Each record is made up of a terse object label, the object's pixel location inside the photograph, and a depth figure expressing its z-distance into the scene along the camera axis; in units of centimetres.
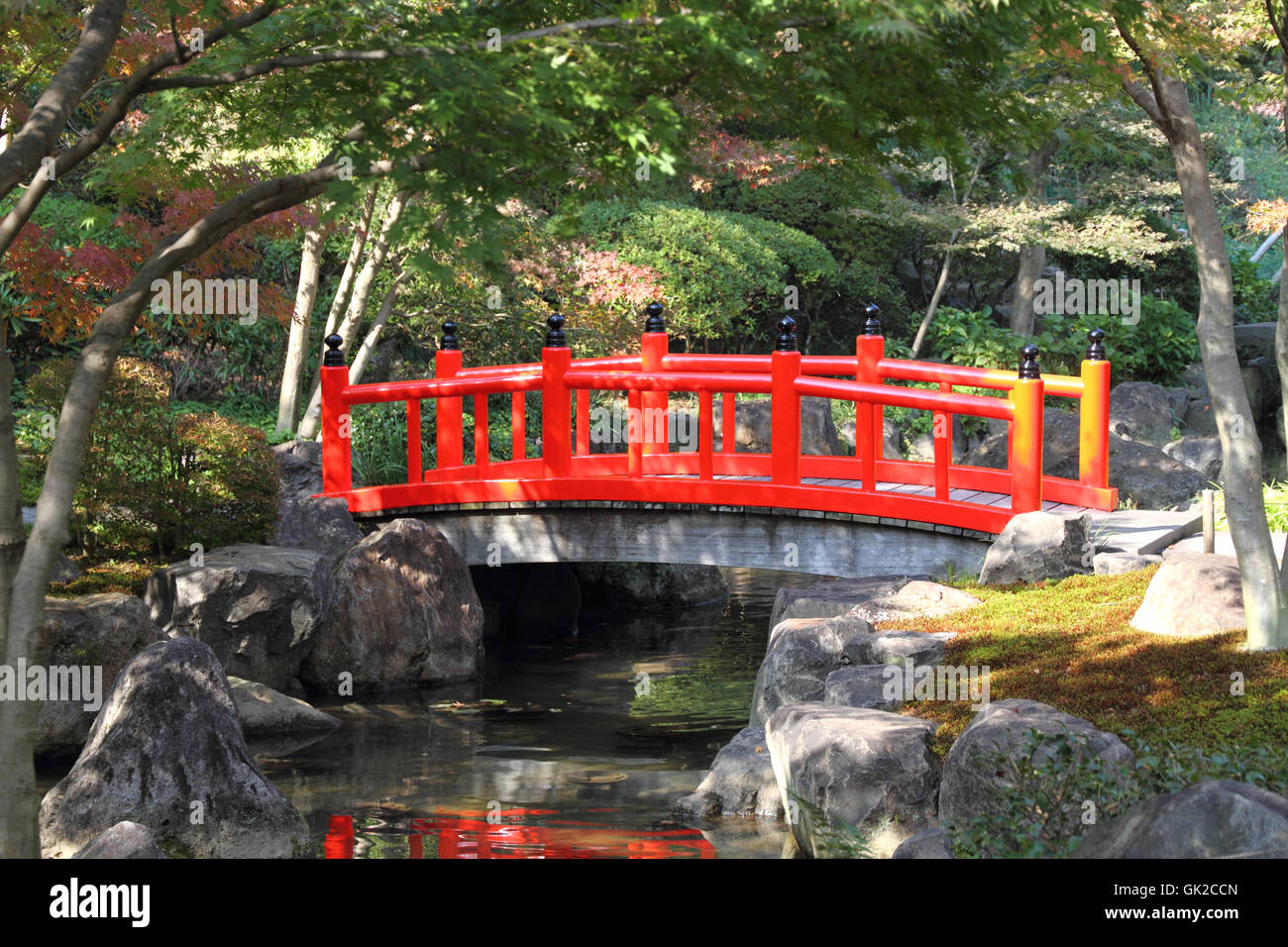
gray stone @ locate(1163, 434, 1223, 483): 1642
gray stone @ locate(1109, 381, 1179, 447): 1797
